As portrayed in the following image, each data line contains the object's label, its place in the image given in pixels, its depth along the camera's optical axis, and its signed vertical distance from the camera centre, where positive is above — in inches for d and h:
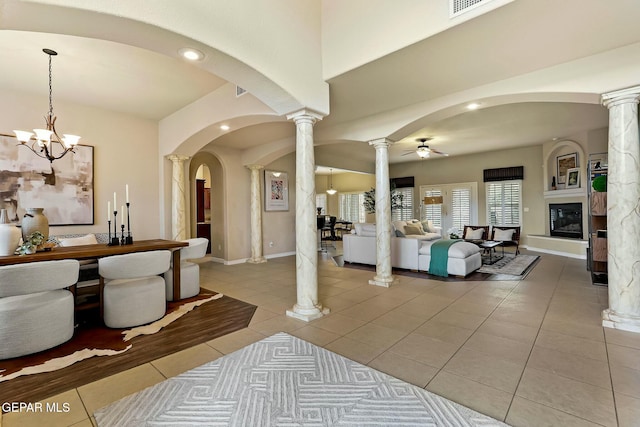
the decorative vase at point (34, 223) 127.0 -4.4
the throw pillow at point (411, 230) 301.0 -21.0
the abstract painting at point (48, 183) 169.6 +18.4
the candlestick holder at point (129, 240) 154.3 -14.9
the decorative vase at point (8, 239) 114.3 -10.3
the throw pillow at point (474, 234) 320.8 -27.7
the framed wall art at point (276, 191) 311.2 +22.6
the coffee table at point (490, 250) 260.0 -41.0
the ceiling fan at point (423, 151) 274.2 +56.1
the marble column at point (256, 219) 290.4 -7.9
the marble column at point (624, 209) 116.4 -0.4
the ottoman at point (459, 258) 214.5 -37.6
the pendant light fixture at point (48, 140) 137.6 +38.5
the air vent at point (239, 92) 159.3 +66.5
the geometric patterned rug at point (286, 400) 68.3 -49.5
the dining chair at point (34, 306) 95.6 -32.6
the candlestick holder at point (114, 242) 147.9 -15.3
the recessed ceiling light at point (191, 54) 97.7 +55.1
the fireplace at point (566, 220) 294.0 -11.7
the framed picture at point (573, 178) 297.5 +32.5
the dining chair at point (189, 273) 162.1 -36.0
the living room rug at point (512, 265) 223.8 -47.8
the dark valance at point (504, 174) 351.3 +44.7
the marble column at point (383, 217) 195.6 -4.6
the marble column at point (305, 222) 137.7 -5.4
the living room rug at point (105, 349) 84.0 -50.0
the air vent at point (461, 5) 94.2 +68.0
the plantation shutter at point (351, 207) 542.0 +6.8
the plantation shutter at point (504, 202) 357.4 +9.1
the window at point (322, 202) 591.2 +18.0
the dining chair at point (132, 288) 122.4 -33.6
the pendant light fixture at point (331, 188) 531.5 +44.7
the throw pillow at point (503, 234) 319.9 -28.2
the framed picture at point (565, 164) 302.7 +48.2
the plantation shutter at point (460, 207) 393.7 +3.5
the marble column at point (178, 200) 224.4 +9.3
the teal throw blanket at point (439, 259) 218.8 -37.6
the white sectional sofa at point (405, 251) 217.2 -34.3
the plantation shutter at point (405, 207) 450.0 +4.7
